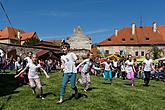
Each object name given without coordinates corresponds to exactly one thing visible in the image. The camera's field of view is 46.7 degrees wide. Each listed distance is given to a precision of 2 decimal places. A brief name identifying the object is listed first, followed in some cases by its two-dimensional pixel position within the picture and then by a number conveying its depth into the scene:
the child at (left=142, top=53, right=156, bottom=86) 10.84
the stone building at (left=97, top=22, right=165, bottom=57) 48.64
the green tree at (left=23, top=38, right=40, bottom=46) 57.60
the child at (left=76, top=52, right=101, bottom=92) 8.63
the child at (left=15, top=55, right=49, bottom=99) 7.08
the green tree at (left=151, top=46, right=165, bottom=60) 44.97
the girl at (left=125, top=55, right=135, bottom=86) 11.16
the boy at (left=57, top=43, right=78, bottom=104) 6.55
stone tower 49.59
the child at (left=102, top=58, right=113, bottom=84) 12.05
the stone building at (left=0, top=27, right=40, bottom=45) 65.51
